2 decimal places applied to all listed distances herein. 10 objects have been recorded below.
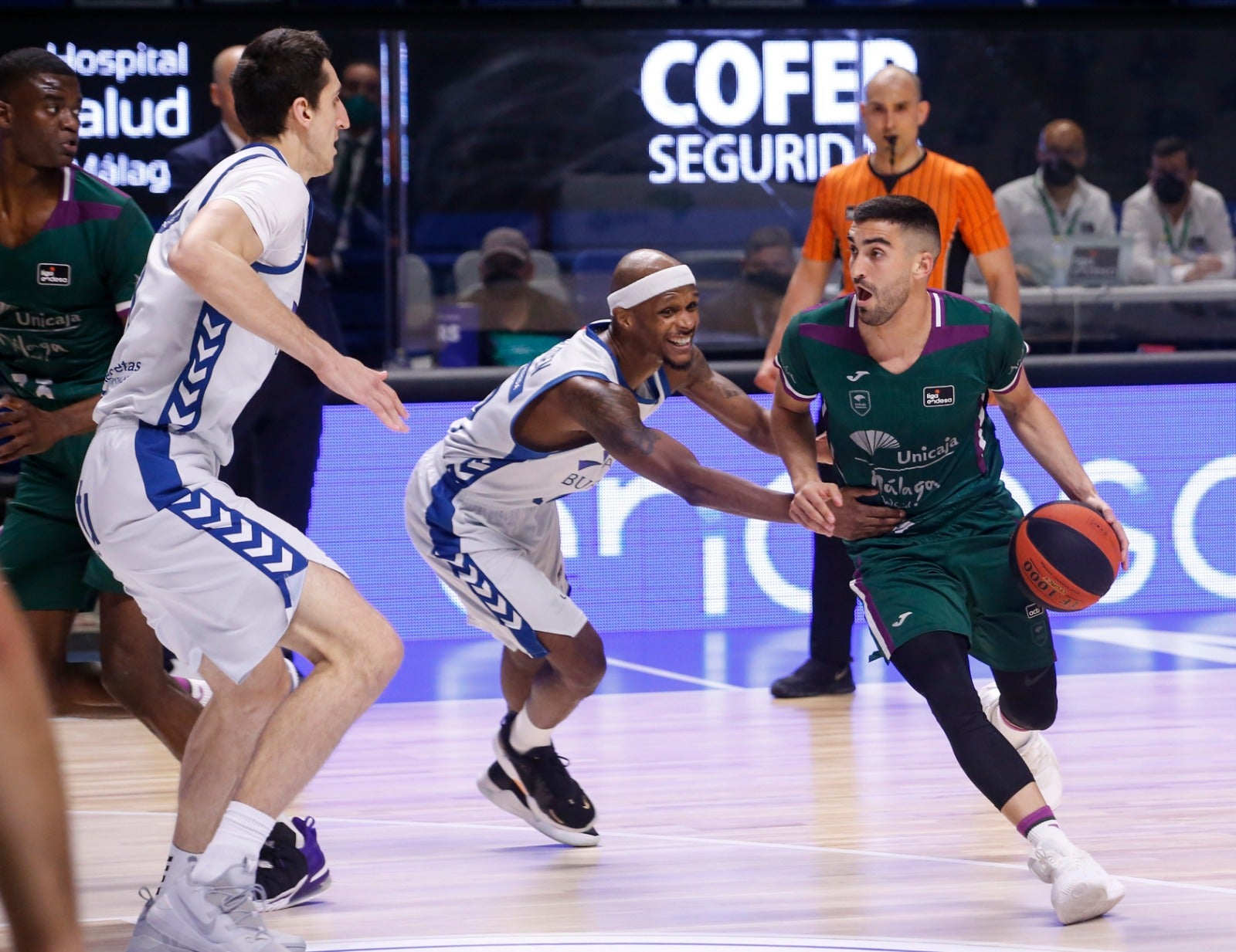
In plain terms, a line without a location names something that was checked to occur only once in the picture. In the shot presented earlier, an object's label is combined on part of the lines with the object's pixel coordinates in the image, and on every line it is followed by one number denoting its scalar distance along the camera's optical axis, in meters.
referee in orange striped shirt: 12.23
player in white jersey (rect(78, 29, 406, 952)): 6.71
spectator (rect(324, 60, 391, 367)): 17.16
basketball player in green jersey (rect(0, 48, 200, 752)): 8.61
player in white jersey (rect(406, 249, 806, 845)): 8.84
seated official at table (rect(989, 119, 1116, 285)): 17.62
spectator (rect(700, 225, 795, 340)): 17.55
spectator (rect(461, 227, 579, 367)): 16.73
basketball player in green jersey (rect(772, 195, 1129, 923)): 8.58
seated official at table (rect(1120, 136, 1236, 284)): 18.02
